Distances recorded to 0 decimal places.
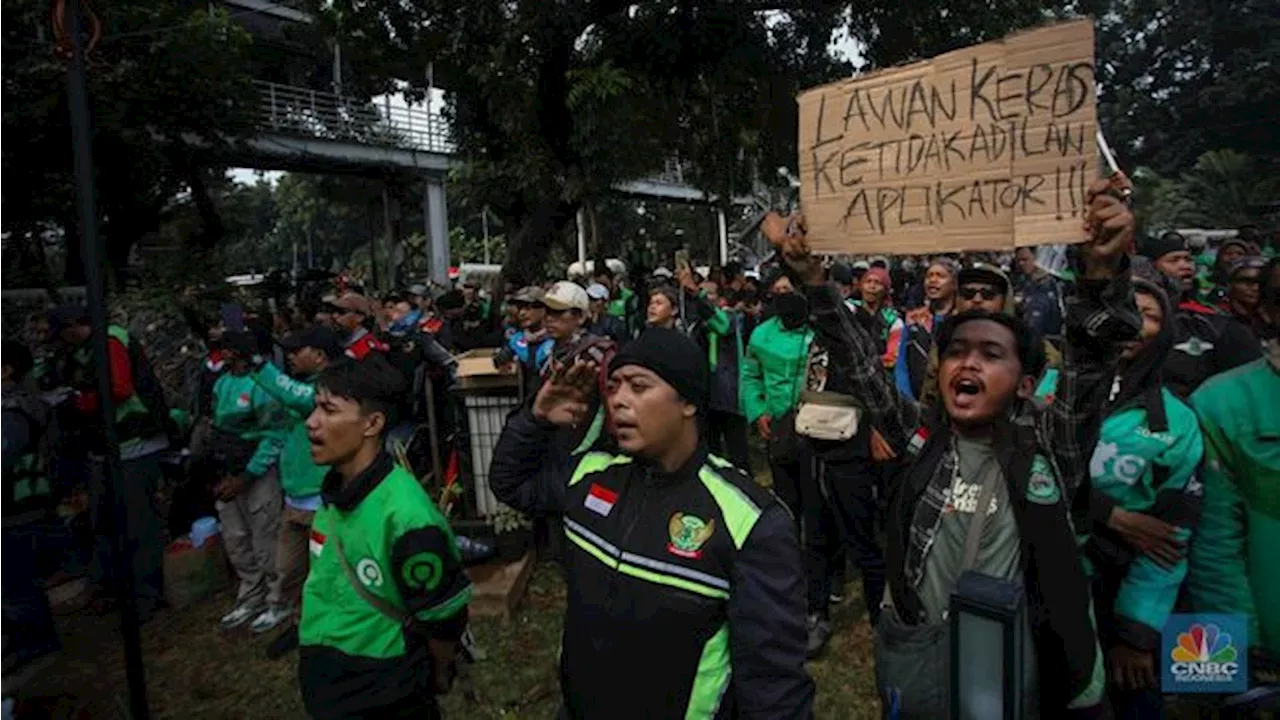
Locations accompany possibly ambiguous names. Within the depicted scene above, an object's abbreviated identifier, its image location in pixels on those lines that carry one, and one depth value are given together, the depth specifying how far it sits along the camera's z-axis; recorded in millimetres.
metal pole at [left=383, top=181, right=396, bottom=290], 28328
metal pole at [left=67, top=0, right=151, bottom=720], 3045
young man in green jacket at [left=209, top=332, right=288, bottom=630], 5055
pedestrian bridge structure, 22703
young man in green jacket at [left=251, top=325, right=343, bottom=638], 4793
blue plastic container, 5889
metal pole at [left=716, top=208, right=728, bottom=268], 27325
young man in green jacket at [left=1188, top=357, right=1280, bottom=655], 2398
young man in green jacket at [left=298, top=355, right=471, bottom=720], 2674
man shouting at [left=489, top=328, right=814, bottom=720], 1948
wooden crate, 5141
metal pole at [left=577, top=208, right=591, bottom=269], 29781
